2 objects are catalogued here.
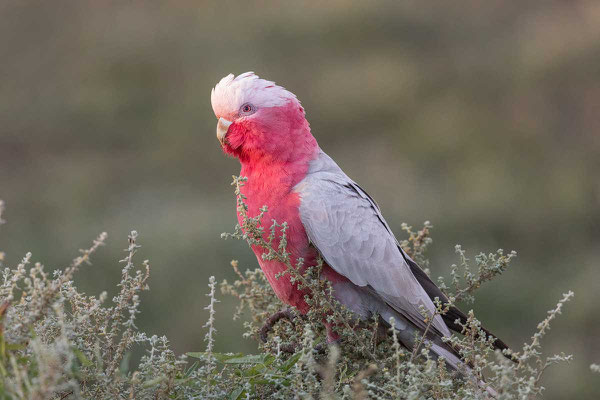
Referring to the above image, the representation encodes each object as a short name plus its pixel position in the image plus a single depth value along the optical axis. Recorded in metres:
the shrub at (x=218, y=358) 7.01
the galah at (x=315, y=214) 7.22
